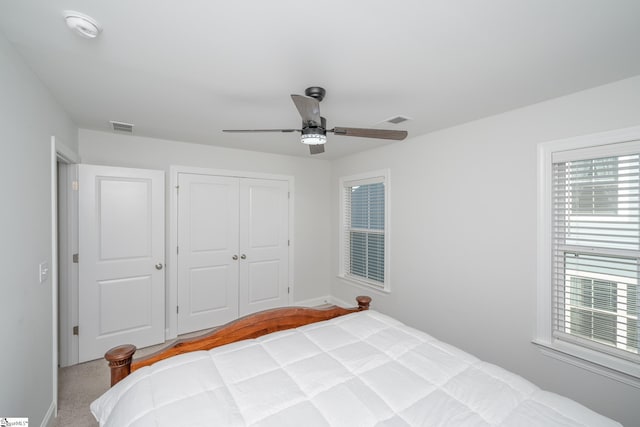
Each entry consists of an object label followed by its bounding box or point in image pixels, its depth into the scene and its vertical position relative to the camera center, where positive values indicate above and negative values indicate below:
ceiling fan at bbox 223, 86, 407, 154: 1.59 +0.58
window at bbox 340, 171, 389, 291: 3.72 -0.24
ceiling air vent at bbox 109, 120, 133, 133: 2.71 +0.88
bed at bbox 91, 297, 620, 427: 1.11 -0.82
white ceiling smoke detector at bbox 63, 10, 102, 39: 1.24 +0.88
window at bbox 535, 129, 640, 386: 1.86 -0.27
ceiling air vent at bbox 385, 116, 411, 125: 2.55 +0.89
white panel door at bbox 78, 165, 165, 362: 2.85 -0.50
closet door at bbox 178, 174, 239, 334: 3.46 -0.50
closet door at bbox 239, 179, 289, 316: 3.87 -0.46
